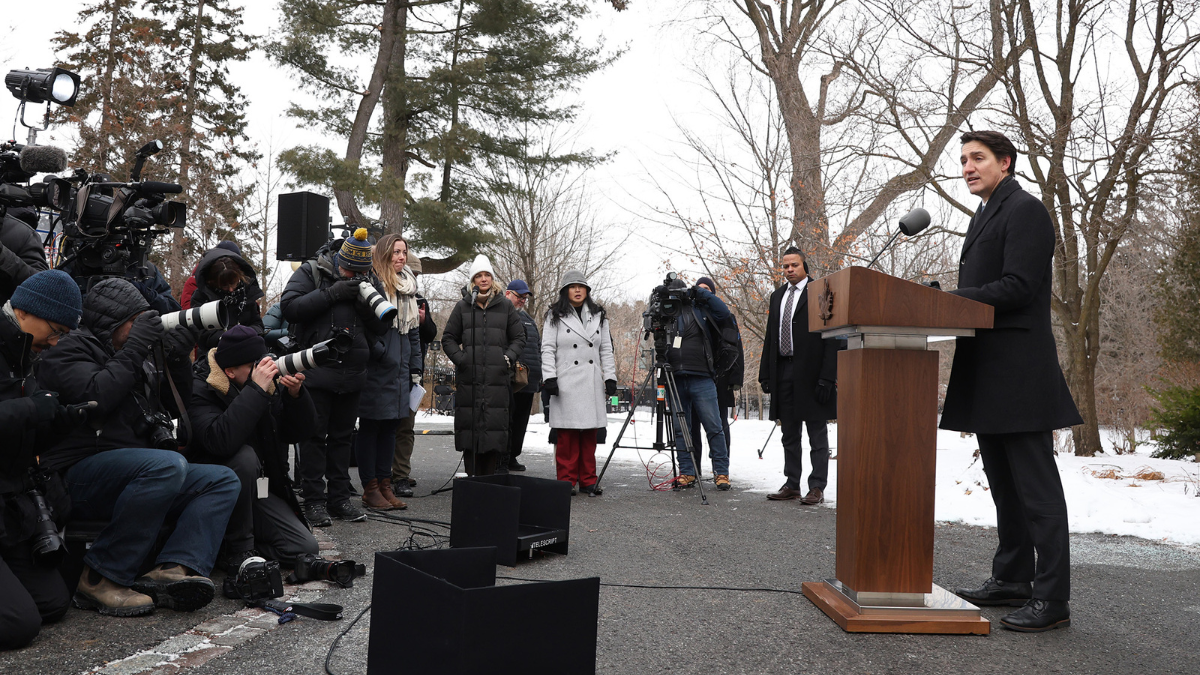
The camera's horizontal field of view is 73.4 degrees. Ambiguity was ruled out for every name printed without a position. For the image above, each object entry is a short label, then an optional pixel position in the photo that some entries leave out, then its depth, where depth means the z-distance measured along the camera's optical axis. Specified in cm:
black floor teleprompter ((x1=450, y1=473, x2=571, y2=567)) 409
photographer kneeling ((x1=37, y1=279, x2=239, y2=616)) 330
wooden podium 313
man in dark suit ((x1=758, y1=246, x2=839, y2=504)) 644
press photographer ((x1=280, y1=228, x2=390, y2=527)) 529
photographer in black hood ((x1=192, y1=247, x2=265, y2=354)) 440
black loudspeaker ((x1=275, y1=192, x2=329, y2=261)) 714
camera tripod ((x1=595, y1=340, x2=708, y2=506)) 702
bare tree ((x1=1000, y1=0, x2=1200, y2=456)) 844
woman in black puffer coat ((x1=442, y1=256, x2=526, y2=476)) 650
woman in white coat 681
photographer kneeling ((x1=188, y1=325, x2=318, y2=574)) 381
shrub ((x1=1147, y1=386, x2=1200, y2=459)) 896
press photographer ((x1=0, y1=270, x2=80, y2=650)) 284
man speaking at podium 315
